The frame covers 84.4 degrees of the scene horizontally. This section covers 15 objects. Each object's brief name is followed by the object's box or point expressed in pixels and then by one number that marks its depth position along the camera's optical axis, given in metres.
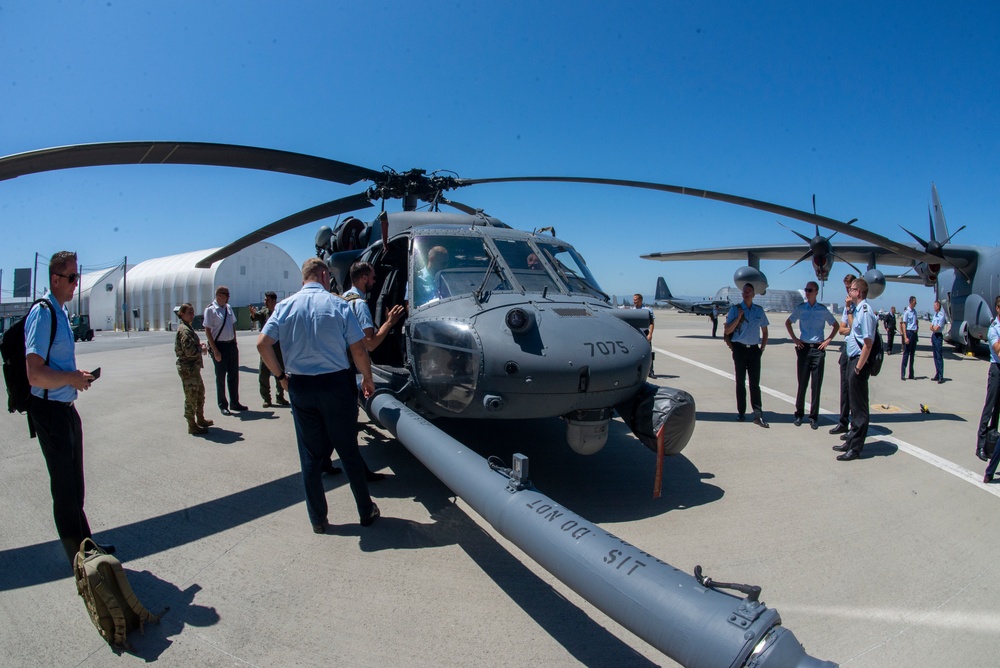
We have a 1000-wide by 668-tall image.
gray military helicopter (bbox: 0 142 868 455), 3.88
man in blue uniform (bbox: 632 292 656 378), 11.82
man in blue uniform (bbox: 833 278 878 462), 5.50
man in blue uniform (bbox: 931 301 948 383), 10.61
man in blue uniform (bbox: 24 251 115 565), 3.00
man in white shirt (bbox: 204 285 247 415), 7.31
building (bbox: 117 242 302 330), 43.16
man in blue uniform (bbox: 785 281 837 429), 6.70
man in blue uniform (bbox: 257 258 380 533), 3.68
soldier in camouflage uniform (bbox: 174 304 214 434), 6.28
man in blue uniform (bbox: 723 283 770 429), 6.88
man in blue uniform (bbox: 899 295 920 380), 10.84
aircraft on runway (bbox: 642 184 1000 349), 14.61
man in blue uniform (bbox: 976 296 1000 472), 5.13
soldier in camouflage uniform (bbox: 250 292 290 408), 7.94
